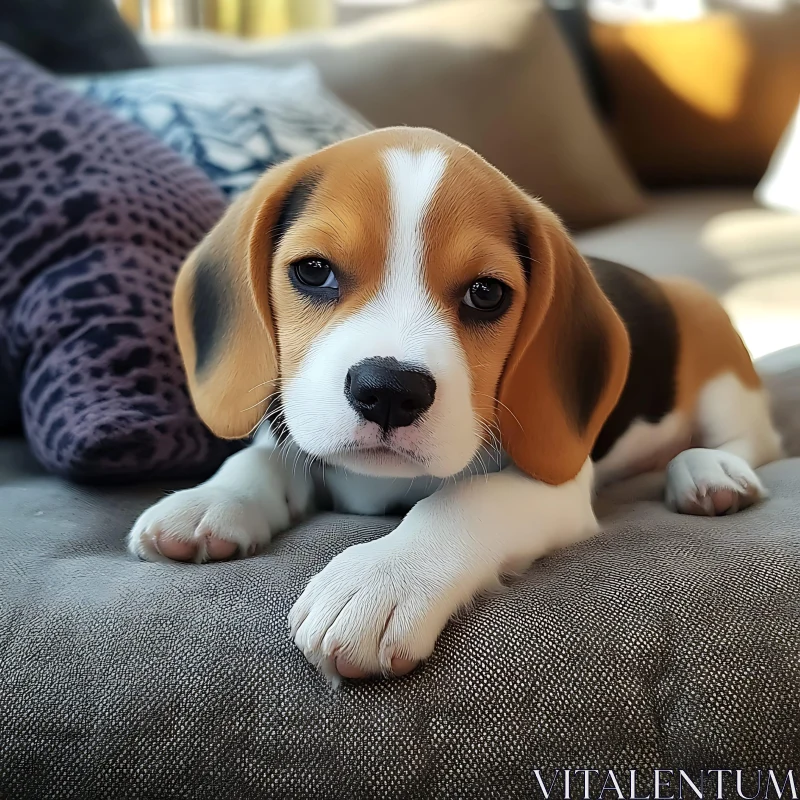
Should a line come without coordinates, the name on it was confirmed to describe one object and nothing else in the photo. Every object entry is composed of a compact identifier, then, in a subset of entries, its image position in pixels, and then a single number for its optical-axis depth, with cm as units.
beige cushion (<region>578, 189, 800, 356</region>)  63
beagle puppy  32
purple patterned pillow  41
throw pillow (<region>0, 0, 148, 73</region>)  65
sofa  28
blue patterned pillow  55
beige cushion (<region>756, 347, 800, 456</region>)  50
